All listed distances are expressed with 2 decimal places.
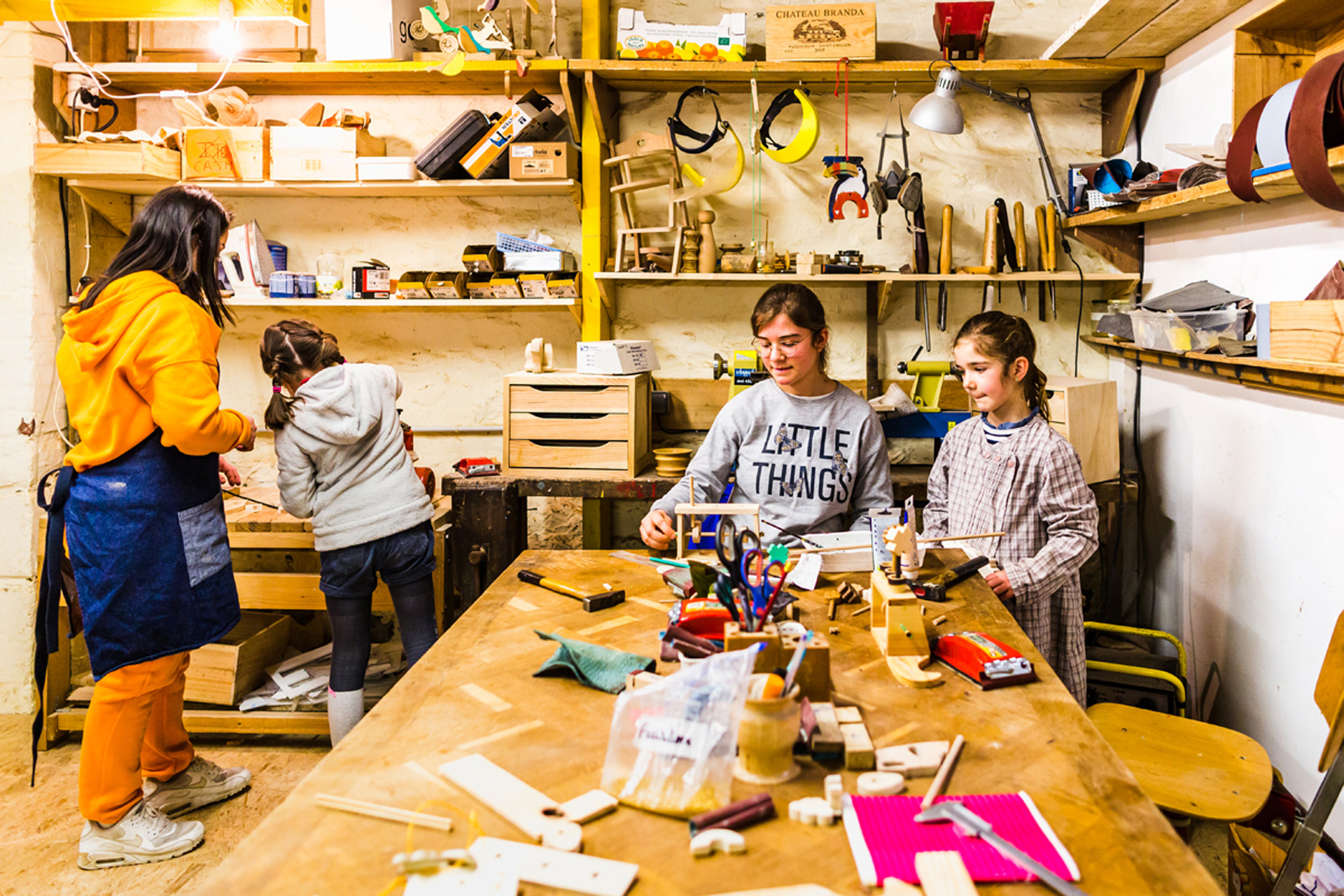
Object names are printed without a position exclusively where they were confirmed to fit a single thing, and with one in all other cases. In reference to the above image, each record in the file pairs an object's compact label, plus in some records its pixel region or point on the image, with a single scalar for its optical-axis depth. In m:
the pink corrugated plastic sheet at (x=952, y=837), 0.90
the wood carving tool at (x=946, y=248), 3.33
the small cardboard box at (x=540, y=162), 3.29
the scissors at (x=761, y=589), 1.28
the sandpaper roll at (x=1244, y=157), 2.10
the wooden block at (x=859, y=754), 1.09
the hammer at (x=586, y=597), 1.68
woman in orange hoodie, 2.22
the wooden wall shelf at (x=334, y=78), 3.29
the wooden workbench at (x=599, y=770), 0.90
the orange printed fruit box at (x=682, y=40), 3.25
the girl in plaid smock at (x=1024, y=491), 2.13
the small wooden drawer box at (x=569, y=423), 3.05
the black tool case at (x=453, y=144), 3.31
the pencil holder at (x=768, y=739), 1.05
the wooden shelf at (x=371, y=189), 3.34
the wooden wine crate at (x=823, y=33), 3.22
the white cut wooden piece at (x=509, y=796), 0.96
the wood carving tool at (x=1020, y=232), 3.31
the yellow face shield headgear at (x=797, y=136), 3.09
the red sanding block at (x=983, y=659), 1.32
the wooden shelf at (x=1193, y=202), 2.07
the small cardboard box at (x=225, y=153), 3.33
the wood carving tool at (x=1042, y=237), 3.37
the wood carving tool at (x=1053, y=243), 3.37
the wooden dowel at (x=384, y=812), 0.98
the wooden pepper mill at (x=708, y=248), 3.38
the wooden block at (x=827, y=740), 1.11
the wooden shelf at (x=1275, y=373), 2.03
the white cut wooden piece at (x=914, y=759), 1.08
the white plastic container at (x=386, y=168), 3.31
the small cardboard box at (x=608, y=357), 3.10
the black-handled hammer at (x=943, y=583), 1.68
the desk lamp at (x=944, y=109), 2.94
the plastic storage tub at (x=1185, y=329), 2.36
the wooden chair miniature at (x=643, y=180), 3.31
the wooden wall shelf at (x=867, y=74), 3.20
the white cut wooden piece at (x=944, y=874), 0.86
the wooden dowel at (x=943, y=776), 1.01
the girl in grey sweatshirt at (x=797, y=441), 2.44
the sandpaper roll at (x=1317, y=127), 1.78
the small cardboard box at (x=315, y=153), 3.30
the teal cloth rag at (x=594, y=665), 1.32
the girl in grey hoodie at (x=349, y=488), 2.57
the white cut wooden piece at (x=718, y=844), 0.93
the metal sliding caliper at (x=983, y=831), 0.86
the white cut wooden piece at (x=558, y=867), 0.88
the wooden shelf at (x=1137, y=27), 2.67
